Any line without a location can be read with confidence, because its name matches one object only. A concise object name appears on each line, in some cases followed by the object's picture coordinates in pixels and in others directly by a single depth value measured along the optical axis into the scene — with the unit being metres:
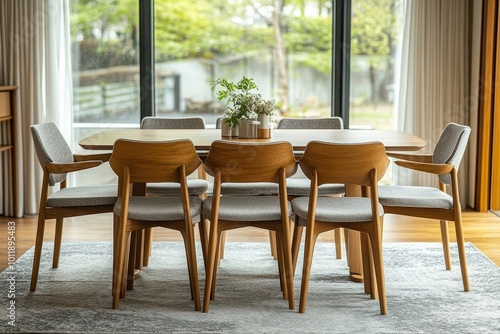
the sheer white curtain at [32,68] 6.04
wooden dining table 4.11
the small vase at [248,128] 4.47
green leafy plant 4.43
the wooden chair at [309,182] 4.58
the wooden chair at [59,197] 4.13
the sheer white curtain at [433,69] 6.25
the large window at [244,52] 6.52
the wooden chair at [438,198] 4.06
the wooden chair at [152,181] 3.73
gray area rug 3.59
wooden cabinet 5.99
